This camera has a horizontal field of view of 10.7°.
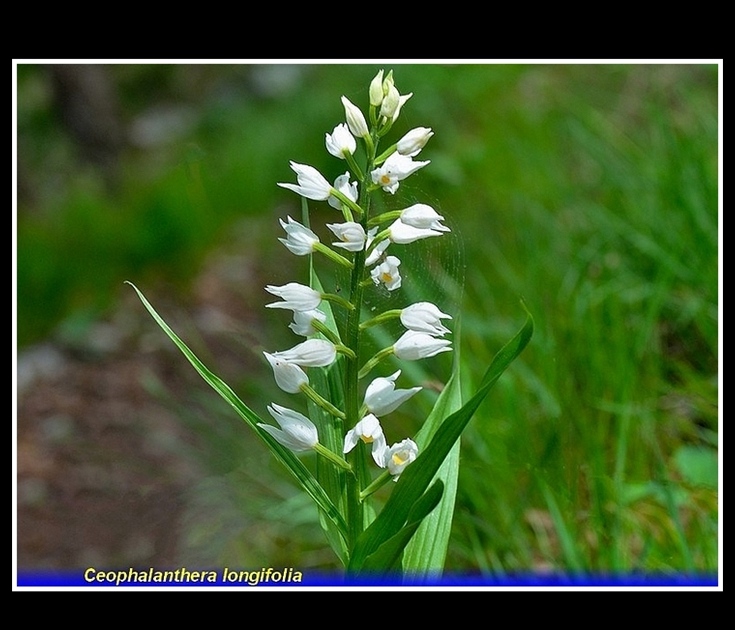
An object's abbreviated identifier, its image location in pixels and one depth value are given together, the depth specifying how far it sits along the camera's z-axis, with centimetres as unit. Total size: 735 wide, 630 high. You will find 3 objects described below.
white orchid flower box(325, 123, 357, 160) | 117
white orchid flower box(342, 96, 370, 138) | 117
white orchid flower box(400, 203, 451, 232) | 117
